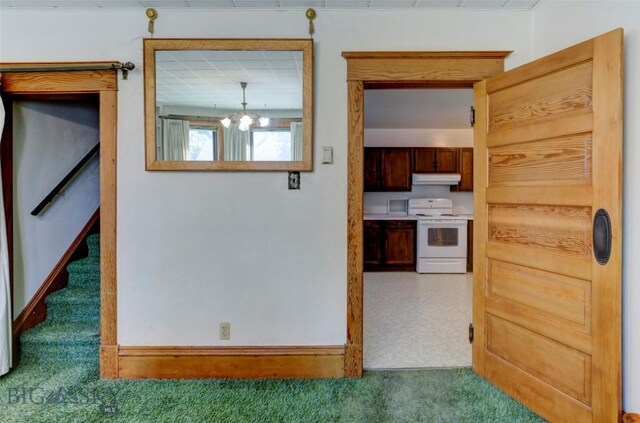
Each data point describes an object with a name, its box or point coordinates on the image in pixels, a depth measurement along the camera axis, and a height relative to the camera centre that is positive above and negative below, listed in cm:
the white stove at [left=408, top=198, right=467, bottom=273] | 544 -64
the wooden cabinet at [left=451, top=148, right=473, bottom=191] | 591 +64
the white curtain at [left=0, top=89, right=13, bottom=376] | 214 -62
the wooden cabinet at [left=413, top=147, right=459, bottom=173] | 590 +78
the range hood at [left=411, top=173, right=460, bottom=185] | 581 +46
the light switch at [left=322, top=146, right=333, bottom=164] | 218 +33
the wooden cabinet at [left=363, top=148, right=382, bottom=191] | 589 +61
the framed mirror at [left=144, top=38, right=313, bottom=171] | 215 +65
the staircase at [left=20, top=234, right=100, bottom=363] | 239 -92
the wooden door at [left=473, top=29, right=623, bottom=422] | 155 -15
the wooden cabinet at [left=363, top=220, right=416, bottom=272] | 562 -74
